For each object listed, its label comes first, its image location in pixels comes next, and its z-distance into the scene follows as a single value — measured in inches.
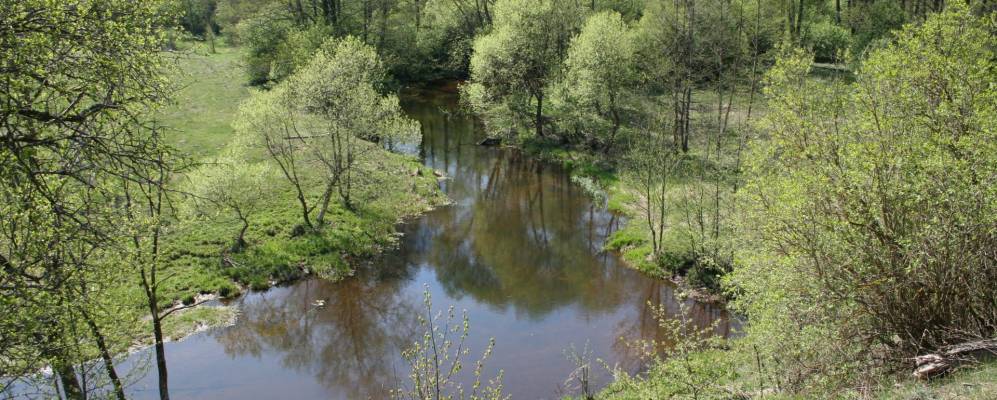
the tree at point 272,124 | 1223.5
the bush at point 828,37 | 2207.2
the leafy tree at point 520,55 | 1905.8
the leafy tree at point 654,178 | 1204.5
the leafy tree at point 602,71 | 1755.7
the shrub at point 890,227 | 486.3
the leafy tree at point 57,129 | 351.6
